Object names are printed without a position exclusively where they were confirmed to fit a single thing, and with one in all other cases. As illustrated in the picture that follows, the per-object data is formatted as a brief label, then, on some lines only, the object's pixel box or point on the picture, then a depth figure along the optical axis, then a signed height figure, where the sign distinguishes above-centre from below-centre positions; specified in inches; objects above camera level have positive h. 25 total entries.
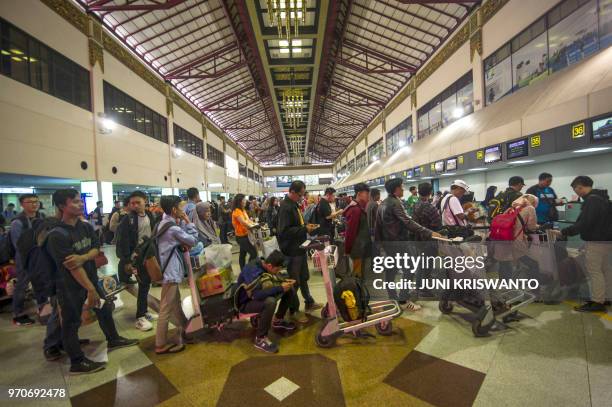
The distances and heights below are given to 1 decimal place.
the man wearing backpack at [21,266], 143.0 -29.1
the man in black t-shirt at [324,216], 201.7 -14.1
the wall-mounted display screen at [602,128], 172.9 +36.2
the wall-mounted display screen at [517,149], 243.1 +36.0
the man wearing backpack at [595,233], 127.4 -22.4
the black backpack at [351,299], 114.7 -42.8
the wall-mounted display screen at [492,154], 274.7 +36.4
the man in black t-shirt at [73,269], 93.8 -21.6
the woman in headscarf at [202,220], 220.1 -13.8
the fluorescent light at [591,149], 191.8 +25.7
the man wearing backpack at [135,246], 134.7 -21.3
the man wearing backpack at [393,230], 145.5 -19.3
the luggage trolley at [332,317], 108.3 -51.2
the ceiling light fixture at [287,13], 330.3 +230.8
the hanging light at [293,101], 641.0 +240.3
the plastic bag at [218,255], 128.7 -25.2
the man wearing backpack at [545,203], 185.0 -10.4
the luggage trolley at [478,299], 116.6 -50.7
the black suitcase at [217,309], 123.1 -47.8
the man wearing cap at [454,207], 154.8 -8.7
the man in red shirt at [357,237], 151.2 -22.5
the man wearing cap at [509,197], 162.9 -4.6
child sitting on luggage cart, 113.0 -37.8
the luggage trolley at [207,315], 118.2 -49.3
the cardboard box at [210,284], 125.3 -37.0
